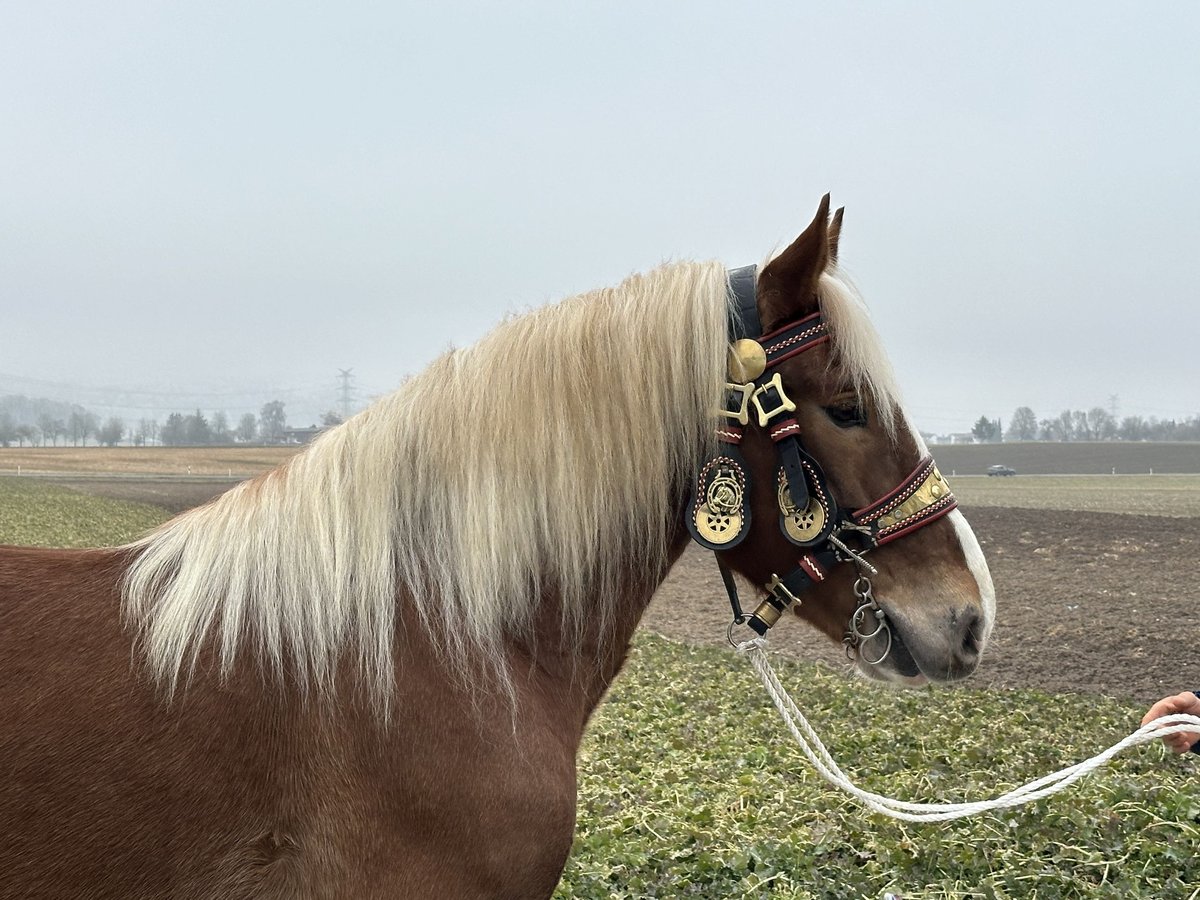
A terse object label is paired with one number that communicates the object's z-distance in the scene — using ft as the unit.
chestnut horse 5.76
